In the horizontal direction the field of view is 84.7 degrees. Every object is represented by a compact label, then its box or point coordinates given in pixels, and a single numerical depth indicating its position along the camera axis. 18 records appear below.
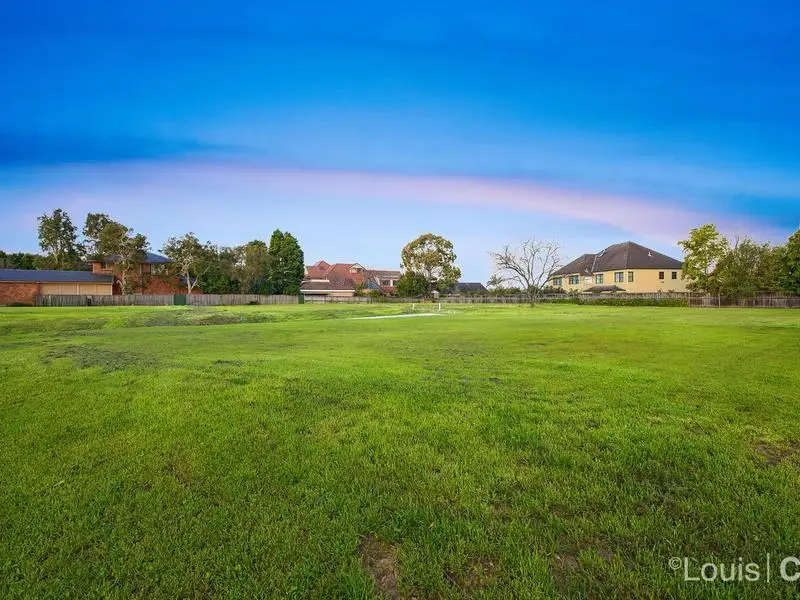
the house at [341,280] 79.38
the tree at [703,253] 57.69
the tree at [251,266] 65.50
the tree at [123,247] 57.69
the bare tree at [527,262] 58.62
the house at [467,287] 102.94
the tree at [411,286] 78.19
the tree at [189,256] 61.06
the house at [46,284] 54.16
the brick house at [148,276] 61.89
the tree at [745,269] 52.03
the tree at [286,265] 71.19
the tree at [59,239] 76.88
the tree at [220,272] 64.62
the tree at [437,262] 82.19
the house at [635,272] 70.50
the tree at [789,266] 47.22
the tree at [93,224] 69.44
